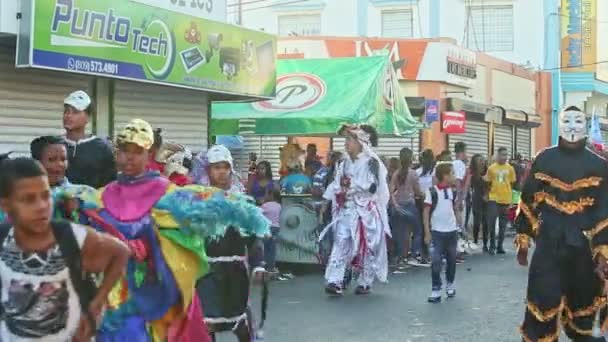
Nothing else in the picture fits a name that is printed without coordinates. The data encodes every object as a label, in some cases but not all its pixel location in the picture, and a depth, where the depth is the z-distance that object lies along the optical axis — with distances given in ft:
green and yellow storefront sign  37.63
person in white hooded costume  41.65
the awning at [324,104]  57.21
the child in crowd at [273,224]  44.73
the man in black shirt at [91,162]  21.31
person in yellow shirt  59.16
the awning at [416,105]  94.52
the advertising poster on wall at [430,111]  92.99
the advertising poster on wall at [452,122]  95.09
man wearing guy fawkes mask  24.59
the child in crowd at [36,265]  13.91
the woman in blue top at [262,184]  47.06
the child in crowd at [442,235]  38.42
